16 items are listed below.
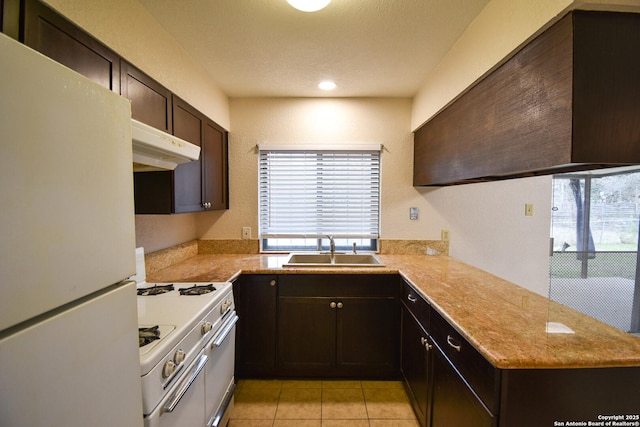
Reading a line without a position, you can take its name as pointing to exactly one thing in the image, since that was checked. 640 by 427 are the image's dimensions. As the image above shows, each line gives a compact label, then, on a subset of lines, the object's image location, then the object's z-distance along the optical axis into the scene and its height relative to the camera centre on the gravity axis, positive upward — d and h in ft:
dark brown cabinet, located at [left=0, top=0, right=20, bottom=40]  2.70 +1.90
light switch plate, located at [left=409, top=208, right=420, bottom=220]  8.84 -0.23
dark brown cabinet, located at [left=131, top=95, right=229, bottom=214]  5.44 +0.63
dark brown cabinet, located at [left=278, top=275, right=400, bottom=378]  6.95 -3.02
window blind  8.92 +0.35
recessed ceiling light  7.56 +3.39
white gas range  3.05 -1.98
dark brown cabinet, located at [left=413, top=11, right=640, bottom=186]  3.07 +1.31
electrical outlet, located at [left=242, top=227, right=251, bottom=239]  8.93 -0.87
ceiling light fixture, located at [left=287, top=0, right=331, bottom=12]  4.39 +3.25
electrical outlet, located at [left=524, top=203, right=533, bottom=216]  8.10 -0.10
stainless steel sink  8.62 -1.66
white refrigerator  1.41 -0.27
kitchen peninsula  3.03 -1.75
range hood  3.34 +0.78
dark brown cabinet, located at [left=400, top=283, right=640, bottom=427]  3.03 -2.14
